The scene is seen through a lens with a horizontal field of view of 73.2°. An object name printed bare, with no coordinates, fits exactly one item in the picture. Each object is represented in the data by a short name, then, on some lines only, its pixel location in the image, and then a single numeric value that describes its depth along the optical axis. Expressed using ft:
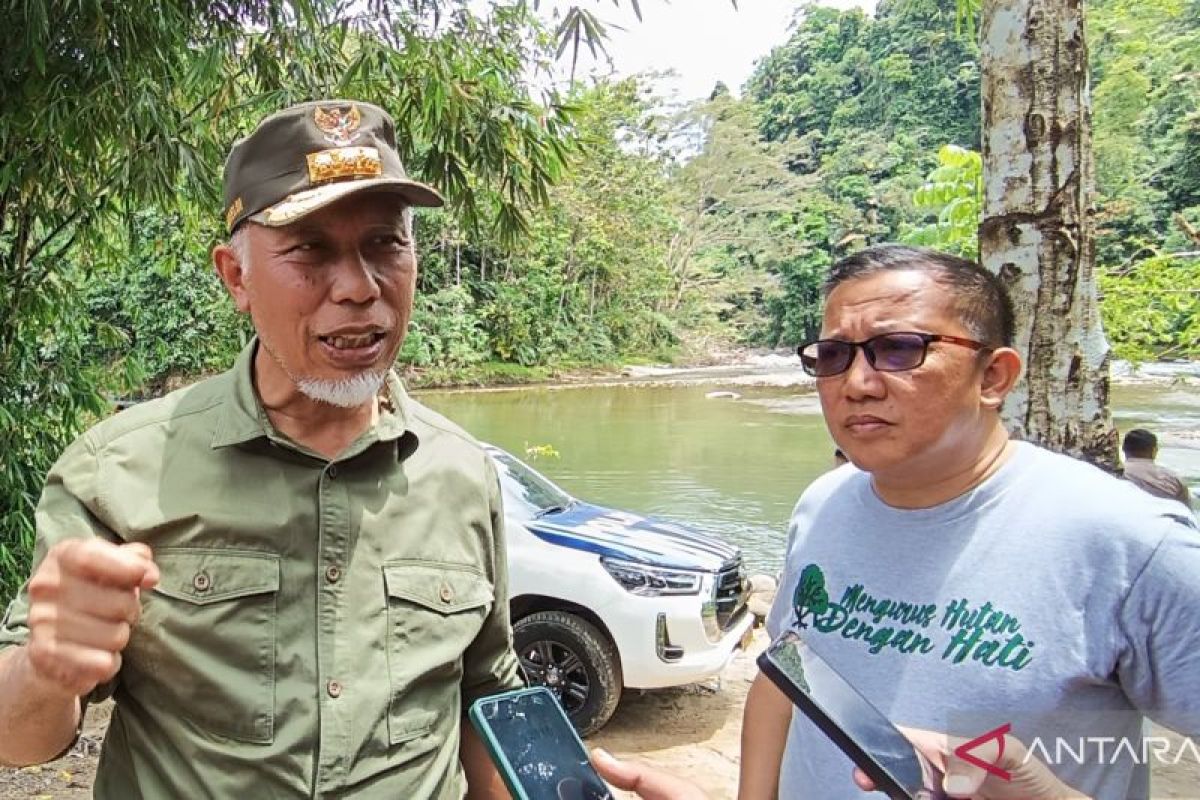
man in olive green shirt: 4.13
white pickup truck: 13.58
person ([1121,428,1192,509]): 16.16
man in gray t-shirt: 3.69
